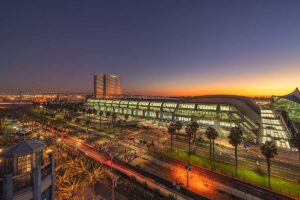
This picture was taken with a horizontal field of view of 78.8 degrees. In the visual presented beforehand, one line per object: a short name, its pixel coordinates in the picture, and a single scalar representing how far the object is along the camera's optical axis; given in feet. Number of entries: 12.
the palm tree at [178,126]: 211.61
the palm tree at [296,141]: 142.39
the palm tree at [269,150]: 133.39
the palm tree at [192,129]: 194.82
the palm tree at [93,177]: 115.08
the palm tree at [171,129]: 200.10
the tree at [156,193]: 116.43
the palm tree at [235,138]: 157.58
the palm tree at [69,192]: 98.78
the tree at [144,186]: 127.65
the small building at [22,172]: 54.38
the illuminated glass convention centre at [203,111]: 305.32
